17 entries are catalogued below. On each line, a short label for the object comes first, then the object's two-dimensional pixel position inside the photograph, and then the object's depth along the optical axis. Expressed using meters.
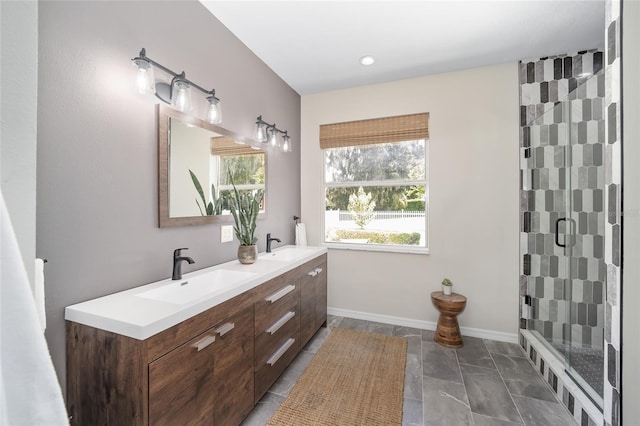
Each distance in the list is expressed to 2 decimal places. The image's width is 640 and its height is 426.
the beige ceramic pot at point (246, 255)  1.91
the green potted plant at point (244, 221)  1.91
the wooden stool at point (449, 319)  2.35
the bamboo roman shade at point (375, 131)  2.71
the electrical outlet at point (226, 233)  1.99
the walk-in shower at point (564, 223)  1.75
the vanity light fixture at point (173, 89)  1.34
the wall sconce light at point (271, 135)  2.32
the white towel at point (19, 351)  0.44
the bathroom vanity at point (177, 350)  0.96
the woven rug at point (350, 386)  1.56
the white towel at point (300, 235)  2.91
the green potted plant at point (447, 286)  2.49
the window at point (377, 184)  2.79
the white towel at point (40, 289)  0.85
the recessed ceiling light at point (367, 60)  2.39
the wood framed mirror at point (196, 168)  1.55
